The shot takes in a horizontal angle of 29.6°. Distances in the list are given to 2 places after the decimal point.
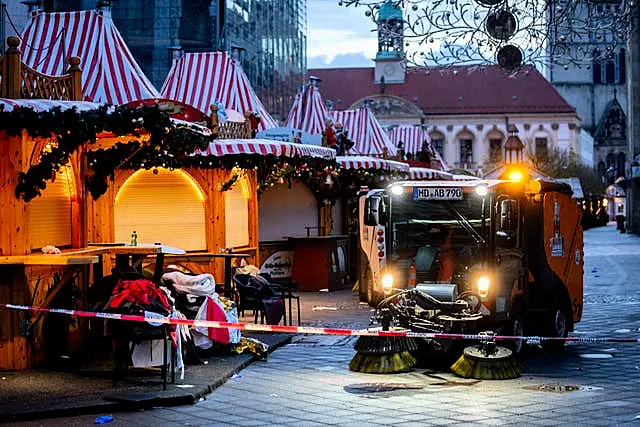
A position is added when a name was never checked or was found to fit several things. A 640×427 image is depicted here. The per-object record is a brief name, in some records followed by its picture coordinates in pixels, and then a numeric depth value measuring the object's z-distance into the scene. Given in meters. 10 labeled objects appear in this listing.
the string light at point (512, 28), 18.33
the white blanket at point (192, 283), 14.73
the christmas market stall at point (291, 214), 28.03
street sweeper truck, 14.49
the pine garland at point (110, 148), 12.95
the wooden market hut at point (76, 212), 13.36
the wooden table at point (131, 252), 14.38
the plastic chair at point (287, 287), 18.54
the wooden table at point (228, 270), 16.98
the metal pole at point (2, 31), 20.42
